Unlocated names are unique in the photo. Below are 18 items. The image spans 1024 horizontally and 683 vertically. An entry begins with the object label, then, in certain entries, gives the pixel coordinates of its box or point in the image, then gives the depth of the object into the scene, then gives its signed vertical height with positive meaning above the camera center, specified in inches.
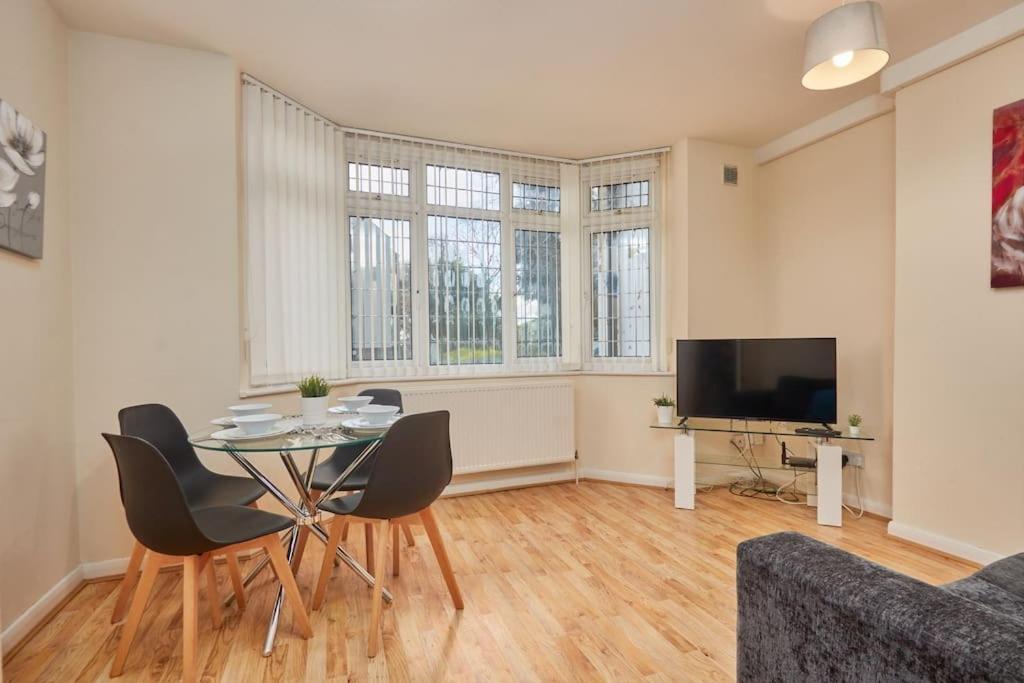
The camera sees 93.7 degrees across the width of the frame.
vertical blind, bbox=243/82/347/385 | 116.9 +24.8
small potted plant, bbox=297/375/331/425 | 92.7 -12.3
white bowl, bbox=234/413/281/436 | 81.3 -14.9
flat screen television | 130.9 -12.5
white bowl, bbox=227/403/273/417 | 90.4 -13.8
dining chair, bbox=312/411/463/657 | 75.7 -24.9
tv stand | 125.6 -38.6
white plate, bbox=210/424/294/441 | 79.0 -16.6
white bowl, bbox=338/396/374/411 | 104.3 -14.4
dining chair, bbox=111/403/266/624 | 82.8 -27.7
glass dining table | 75.9 -21.1
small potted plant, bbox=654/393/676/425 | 150.6 -23.4
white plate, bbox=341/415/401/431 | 86.7 -16.2
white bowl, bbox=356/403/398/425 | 89.7 -14.7
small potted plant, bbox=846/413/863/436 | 126.6 -23.6
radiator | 149.3 -28.0
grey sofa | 30.0 -20.7
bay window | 122.6 +25.3
